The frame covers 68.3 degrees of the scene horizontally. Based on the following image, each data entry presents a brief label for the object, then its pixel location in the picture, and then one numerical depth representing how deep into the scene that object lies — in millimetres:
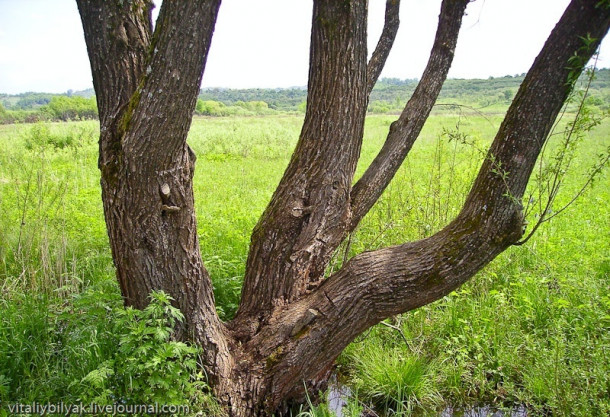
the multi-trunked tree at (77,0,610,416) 2244
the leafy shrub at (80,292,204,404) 2361
